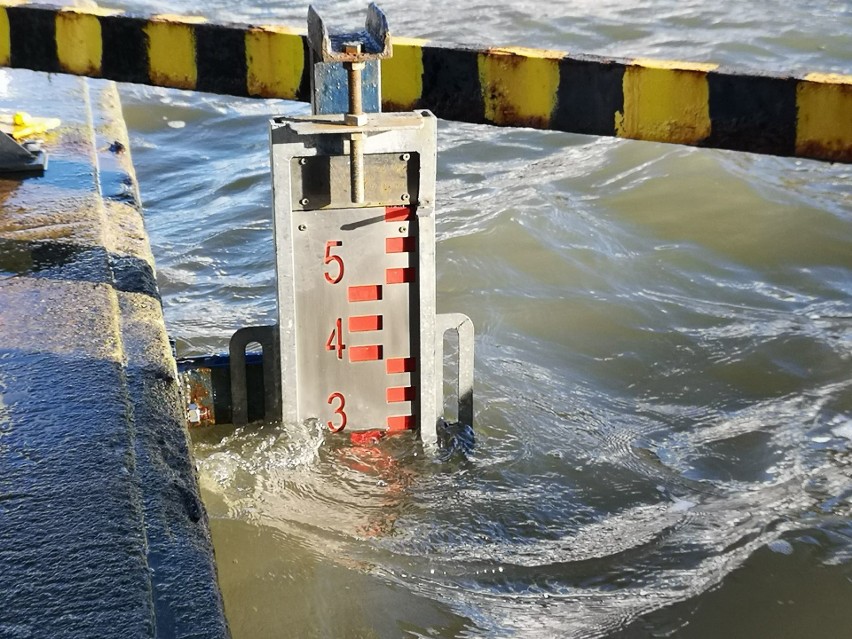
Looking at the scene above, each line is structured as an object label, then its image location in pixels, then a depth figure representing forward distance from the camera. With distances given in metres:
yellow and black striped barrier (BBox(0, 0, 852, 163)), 3.17
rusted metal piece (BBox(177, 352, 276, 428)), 3.30
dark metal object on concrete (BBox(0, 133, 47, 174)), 4.08
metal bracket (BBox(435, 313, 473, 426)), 3.30
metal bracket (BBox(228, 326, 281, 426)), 3.21
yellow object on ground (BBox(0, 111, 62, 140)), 4.55
